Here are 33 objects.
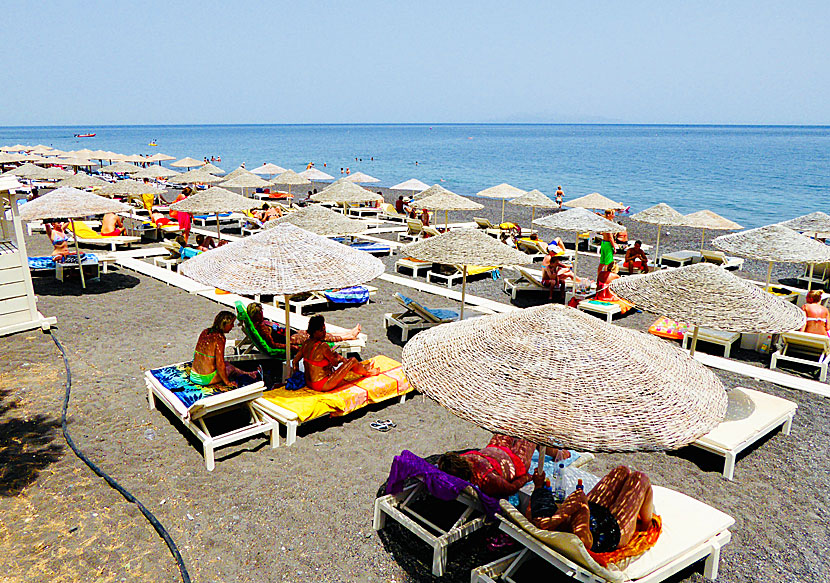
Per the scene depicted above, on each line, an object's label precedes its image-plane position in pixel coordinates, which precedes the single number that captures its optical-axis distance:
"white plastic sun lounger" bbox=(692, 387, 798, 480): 5.45
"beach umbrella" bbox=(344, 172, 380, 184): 26.69
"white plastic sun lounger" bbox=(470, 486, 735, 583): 3.50
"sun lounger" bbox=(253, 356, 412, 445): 5.85
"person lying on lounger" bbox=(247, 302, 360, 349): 7.50
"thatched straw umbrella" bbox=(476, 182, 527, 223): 20.83
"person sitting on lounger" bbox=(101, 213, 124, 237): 16.23
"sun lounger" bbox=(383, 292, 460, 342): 9.20
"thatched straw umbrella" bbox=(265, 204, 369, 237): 12.70
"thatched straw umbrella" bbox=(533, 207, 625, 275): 12.36
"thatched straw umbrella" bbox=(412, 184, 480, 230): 16.20
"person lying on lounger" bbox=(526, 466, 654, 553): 3.65
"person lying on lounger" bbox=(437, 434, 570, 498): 4.33
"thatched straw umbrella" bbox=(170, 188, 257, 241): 13.33
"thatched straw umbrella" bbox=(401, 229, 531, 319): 8.49
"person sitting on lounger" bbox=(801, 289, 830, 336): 8.25
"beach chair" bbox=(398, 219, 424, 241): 17.70
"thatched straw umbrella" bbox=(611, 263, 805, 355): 5.84
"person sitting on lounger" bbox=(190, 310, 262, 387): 5.89
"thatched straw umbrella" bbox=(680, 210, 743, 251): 15.25
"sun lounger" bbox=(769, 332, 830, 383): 7.90
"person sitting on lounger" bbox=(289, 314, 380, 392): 6.31
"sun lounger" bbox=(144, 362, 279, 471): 5.43
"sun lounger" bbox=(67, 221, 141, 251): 15.46
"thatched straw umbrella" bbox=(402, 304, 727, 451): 3.29
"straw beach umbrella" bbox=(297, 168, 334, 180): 25.59
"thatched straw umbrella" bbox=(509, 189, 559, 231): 18.75
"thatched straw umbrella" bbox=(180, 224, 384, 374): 6.14
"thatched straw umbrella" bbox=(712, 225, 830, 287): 9.10
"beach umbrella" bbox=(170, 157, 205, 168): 32.02
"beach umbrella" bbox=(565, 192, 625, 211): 18.69
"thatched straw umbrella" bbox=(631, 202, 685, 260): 15.32
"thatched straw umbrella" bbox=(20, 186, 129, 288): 10.77
